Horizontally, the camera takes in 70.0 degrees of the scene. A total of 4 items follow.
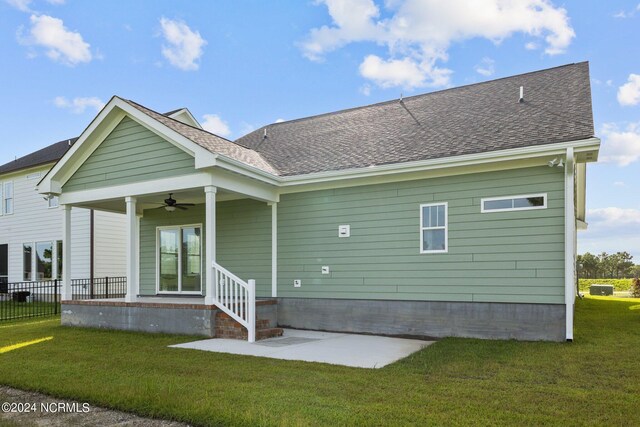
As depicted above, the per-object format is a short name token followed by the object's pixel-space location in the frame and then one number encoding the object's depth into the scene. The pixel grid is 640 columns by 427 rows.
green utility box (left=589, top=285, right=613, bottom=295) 22.11
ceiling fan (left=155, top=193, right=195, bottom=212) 10.94
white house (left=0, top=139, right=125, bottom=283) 17.27
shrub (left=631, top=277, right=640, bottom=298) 20.31
